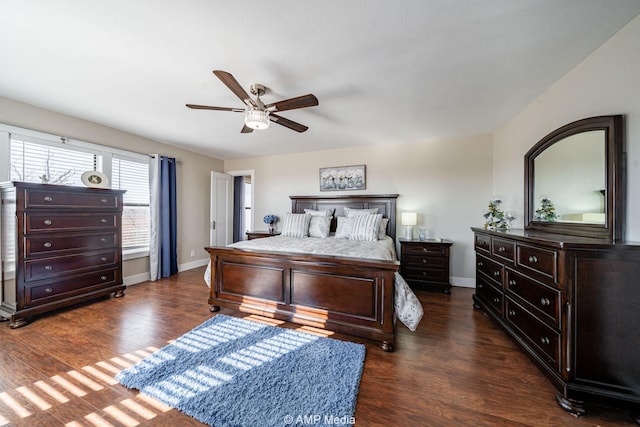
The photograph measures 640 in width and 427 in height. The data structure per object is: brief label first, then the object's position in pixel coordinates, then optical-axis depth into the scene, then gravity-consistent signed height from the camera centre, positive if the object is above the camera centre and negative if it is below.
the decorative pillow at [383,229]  3.63 -0.24
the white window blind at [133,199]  3.68 +0.27
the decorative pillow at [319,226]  3.89 -0.20
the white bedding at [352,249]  2.04 -0.39
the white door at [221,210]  4.93 +0.10
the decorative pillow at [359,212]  4.01 +0.04
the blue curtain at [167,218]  4.12 -0.06
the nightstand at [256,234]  4.54 -0.39
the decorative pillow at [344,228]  3.66 -0.22
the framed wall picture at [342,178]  4.36 +0.69
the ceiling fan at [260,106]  1.99 +0.97
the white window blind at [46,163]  2.69 +0.66
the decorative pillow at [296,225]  3.96 -0.19
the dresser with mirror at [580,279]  1.32 -0.42
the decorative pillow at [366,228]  3.44 -0.20
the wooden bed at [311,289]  2.07 -0.75
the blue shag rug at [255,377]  1.34 -1.13
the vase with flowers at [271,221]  4.88 -0.14
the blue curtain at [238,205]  6.60 +0.27
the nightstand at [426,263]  3.47 -0.74
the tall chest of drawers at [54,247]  2.39 -0.36
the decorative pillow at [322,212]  4.30 +0.04
